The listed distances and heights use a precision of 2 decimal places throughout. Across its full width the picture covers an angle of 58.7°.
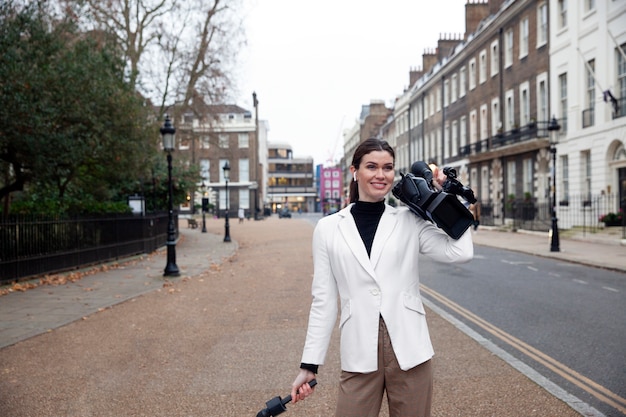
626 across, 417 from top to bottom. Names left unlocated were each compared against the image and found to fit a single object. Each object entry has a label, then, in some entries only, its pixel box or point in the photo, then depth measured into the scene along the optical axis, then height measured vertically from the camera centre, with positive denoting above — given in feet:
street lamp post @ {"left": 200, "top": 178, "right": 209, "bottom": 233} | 101.86 -0.85
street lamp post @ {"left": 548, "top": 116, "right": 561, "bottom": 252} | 57.72 +1.01
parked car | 248.93 -7.49
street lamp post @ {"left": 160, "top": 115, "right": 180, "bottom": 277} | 43.42 -2.30
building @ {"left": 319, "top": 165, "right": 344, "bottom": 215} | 311.68 +7.19
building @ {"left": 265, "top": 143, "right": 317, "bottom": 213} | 400.26 +13.92
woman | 8.12 -1.53
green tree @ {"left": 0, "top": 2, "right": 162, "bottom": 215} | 38.81 +7.35
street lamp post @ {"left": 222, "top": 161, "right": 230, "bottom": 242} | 85.10 -5.05
